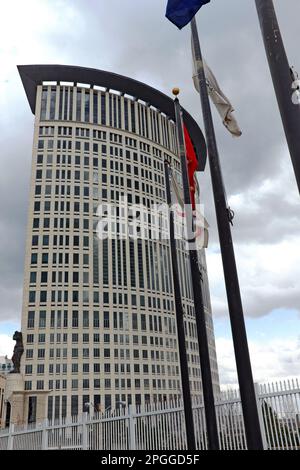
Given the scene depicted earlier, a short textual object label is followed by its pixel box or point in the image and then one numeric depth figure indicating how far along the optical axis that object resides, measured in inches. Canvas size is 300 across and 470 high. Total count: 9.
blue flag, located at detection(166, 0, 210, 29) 281.1
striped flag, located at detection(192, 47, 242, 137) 398.3
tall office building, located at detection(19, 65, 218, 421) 2859.3
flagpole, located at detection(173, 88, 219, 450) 352.2
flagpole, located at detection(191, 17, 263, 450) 261.2
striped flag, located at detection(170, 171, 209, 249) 451.8
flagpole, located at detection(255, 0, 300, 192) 191.3
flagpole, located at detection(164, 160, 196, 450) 414.0
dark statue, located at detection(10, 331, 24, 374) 1937.7
